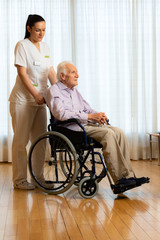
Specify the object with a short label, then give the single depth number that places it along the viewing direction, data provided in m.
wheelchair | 2.78
